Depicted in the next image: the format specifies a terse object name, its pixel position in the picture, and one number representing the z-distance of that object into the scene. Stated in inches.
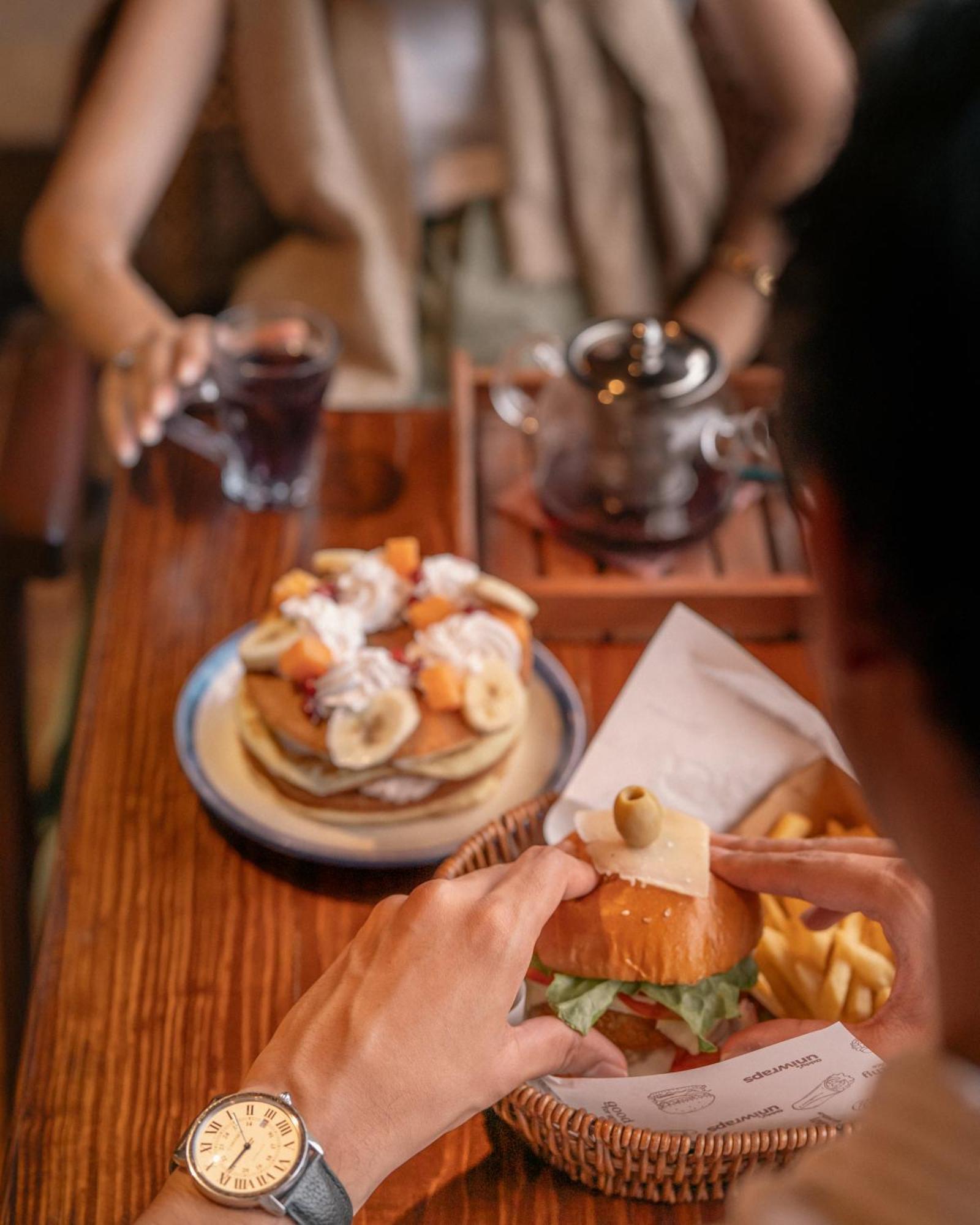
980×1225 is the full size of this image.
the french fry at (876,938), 41.0
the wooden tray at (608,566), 58.1
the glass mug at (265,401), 64.7
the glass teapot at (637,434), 61.6
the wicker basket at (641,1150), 33.6
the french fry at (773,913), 41.9
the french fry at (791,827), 46.0
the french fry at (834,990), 39.2
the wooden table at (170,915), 38.5
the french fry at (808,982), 39.8
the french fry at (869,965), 39.6
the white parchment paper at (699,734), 47.6
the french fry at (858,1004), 39.3
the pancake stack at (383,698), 49.0
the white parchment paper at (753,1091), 33.3
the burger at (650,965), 37.8
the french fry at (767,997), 40.9
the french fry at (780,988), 40.5
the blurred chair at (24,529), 65.7
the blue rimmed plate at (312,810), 47.4
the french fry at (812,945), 40.4
